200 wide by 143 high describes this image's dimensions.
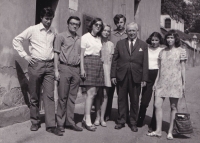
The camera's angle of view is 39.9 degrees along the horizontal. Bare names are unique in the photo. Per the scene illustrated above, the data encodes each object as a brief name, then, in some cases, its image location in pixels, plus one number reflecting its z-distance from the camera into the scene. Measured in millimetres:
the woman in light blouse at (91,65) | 4922
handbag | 4668
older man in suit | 5016
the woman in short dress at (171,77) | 4746
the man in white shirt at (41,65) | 4668
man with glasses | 4711
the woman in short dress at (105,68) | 5125
